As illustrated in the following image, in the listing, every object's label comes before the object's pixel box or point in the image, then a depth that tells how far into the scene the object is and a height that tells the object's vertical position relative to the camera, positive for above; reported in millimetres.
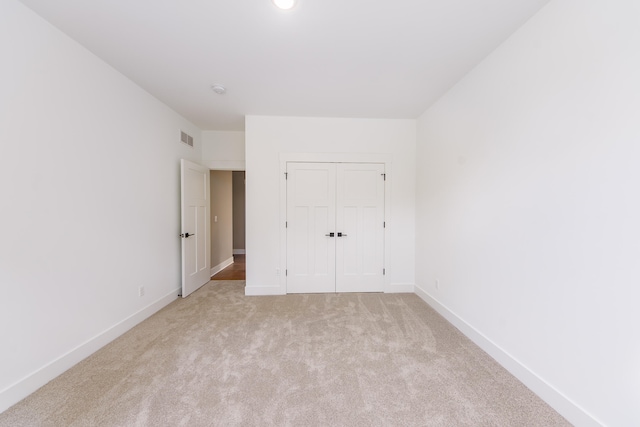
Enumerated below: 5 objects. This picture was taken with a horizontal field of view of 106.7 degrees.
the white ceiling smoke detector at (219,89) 2543 +1280
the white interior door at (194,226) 3287 -287
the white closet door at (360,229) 3488 -319
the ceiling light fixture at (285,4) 1503 +1302
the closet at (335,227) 3457 -291
